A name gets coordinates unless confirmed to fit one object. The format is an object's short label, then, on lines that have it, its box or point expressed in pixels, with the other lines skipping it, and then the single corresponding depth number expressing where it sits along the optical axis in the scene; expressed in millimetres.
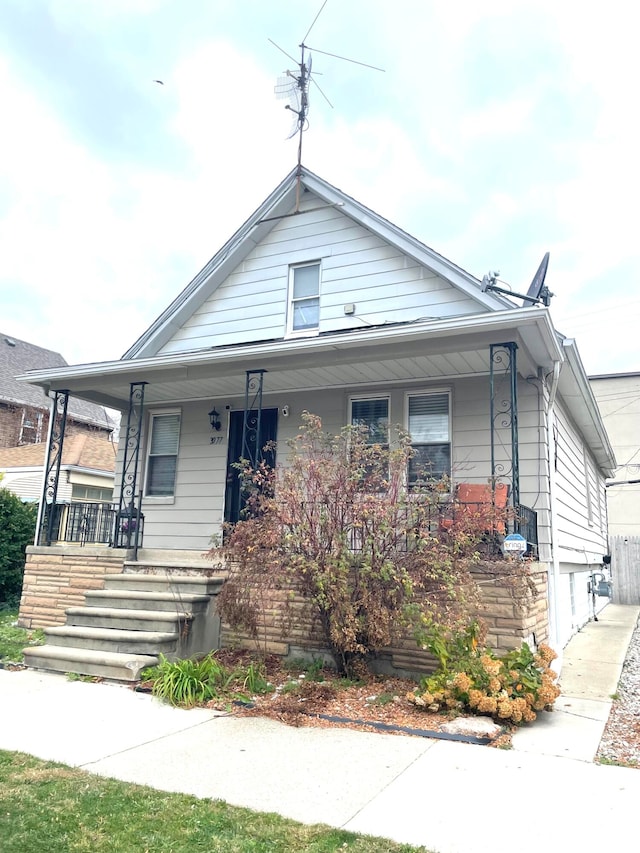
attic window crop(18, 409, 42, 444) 24328
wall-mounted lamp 10297
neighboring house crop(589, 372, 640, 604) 23094
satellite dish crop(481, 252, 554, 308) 8461
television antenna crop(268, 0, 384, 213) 10750
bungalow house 7762
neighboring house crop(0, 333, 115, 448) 23797
